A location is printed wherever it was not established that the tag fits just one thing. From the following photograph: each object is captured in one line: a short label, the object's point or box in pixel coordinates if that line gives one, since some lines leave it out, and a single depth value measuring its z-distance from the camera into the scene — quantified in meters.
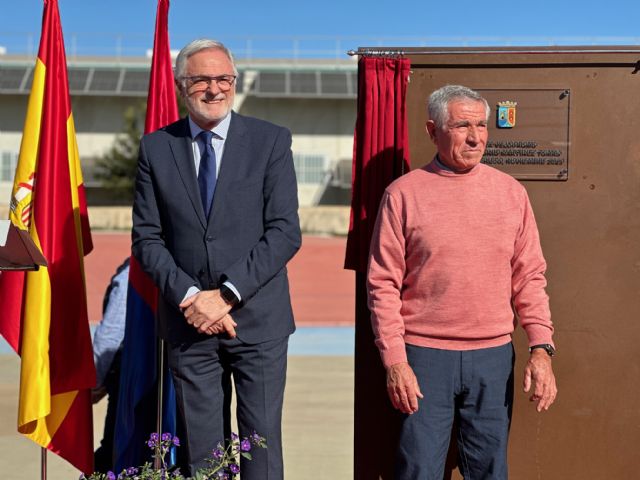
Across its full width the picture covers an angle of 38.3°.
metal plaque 3.95
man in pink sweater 3.21
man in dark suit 3.28
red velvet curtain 3.92
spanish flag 4.06
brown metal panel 3.94
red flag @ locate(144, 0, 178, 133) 4.23
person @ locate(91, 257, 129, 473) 4.47
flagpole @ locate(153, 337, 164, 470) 3.91
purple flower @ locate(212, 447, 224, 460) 3.30
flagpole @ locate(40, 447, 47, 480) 4.02
